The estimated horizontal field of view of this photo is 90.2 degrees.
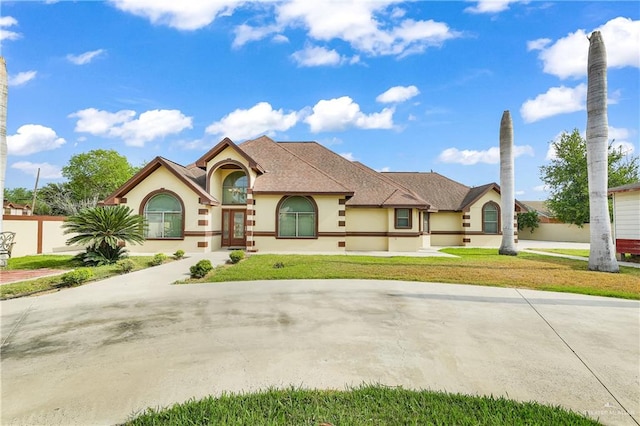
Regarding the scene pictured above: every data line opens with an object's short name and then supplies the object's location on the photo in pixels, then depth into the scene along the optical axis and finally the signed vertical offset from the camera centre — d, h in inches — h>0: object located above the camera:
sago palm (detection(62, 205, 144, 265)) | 504.7 -10.2
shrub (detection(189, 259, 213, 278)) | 410.9 -59.3
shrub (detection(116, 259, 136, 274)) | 455.2 -61.1
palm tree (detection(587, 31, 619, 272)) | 484.7 +110.8
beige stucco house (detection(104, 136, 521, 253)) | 698.8 +44.2
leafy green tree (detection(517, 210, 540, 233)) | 1370.6 +23.2
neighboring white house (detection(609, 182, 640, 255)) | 596.4 +15.0
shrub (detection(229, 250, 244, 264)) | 542.0 -55.3
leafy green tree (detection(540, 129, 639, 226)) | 1233.4 +195.9
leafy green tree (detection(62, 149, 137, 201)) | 2062.0 +321.8
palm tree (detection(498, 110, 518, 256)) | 729.6 +107.7
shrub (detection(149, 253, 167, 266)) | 523.8 -59.9
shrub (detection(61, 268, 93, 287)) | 363.9 -61.8
